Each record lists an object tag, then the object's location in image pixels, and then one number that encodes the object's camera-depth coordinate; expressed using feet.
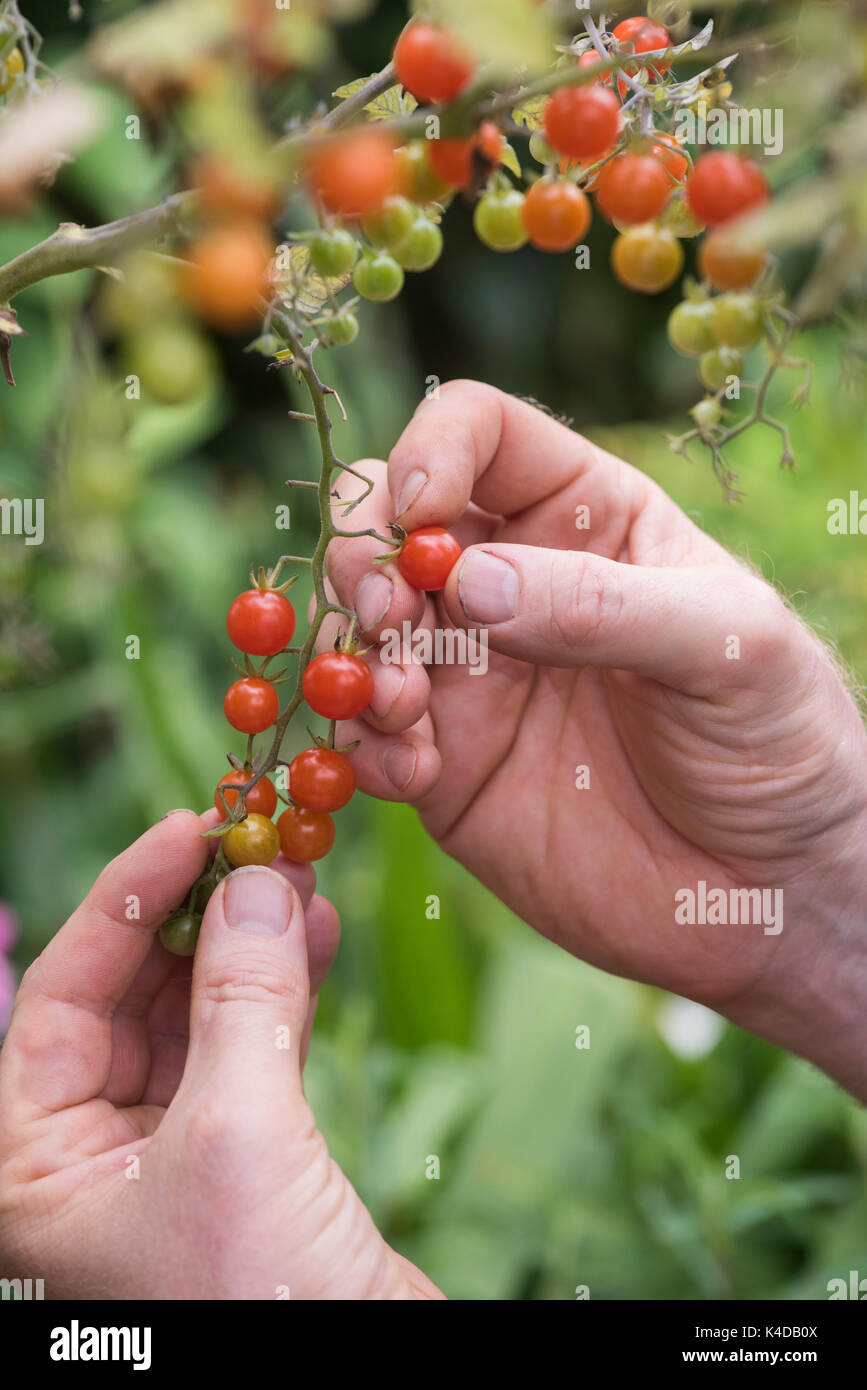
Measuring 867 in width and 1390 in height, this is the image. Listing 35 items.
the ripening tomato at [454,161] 1.59
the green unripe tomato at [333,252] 1.61
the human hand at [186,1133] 1.80
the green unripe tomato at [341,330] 1.70
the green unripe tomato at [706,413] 1.73
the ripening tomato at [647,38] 1.70
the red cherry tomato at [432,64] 1.54
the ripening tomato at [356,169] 1.50
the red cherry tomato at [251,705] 1.83
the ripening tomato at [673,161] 1.69
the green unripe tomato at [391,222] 1.63
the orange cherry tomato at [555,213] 1.66
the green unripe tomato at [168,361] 1.44
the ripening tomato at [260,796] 1.86
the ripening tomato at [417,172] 1.60
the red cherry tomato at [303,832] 1.87
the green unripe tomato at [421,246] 1.68
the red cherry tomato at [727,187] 1.56
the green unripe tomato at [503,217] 1.70
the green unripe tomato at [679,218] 1.69
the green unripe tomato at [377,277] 1.68
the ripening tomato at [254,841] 1.83
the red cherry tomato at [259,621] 1.82
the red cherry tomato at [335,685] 1.81
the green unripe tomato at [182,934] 1.90
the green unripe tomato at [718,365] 1.72
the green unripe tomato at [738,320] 1.58
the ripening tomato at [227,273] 1.45
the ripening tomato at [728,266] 1.51
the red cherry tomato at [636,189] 1.61
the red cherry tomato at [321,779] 1.85
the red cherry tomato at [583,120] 1.59
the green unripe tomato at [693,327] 1.68
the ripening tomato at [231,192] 1.33
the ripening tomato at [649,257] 1.64
